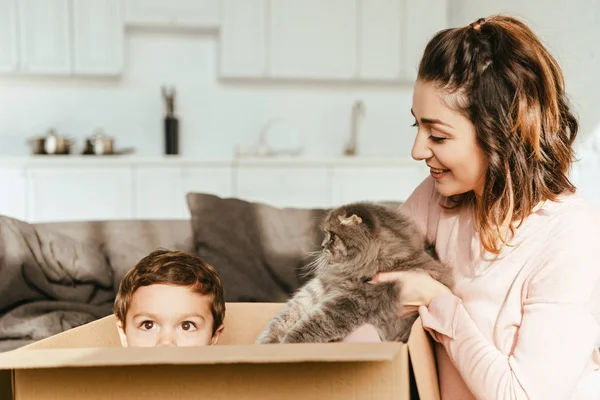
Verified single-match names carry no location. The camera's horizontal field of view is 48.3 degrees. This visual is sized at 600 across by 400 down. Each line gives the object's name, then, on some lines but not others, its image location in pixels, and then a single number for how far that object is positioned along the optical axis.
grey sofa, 2.10
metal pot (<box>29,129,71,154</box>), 4.82
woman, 1.15
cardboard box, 0.82
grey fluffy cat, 1.31
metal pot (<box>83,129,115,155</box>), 4.89
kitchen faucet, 5.58
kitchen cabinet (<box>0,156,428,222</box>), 4.66
